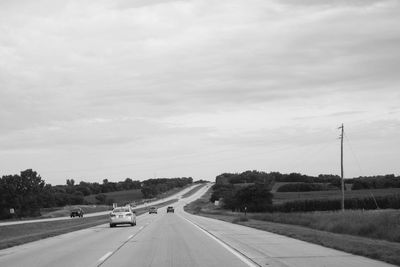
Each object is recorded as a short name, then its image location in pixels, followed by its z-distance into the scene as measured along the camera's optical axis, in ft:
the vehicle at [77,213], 287.57
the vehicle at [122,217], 135.03
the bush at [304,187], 495.00
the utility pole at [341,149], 203.00
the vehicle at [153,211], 304.42
